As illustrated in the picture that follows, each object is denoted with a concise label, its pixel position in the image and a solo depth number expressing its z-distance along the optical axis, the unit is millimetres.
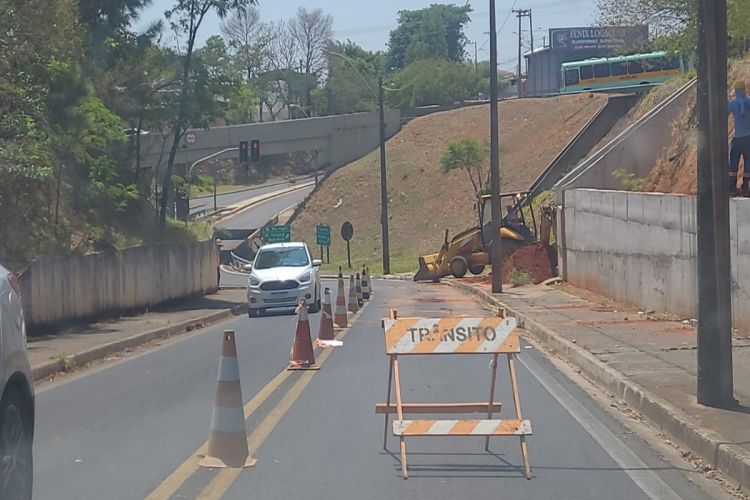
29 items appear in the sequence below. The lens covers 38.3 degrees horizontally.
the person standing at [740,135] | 17719
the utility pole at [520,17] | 102019
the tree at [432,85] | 107188
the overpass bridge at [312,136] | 72188
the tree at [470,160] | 66750
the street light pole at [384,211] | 52281
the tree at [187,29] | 31402
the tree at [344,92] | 119750
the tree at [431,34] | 149375
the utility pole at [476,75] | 115062
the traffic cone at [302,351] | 14773
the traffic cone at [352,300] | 26375
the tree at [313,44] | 130000
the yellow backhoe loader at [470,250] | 40031
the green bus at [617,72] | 64750
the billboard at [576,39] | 106375
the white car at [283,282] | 26875
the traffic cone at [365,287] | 31553
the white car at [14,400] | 6316
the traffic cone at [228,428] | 8602
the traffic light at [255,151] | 49912
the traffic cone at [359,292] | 29281
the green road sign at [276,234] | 58875
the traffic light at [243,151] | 50000
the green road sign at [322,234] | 65000
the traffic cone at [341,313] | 21750
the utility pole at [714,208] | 10016
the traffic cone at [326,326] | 18141
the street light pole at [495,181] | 31406
